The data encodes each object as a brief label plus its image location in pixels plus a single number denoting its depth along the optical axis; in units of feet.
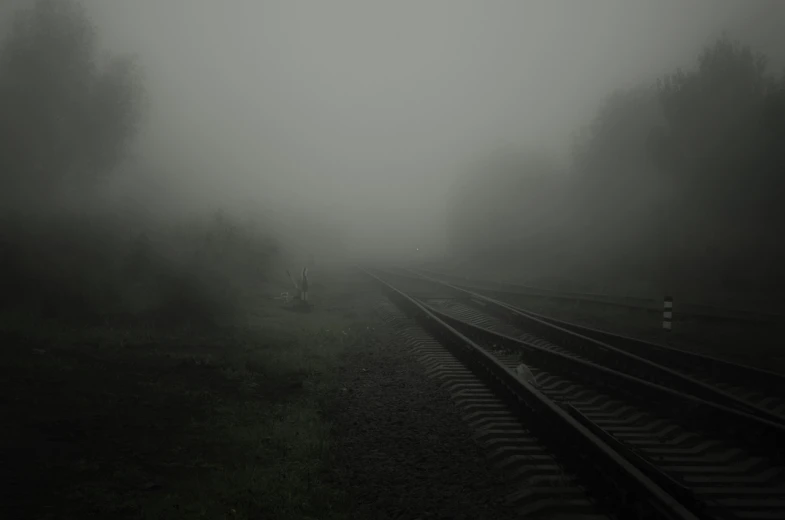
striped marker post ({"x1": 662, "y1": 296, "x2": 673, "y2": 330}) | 47.04
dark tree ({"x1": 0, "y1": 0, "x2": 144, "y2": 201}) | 78.38
